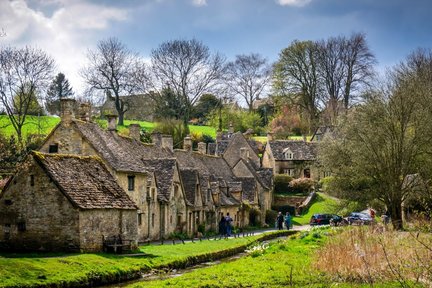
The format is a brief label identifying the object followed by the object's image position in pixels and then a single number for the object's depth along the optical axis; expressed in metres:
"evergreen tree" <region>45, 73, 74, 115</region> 115.13
